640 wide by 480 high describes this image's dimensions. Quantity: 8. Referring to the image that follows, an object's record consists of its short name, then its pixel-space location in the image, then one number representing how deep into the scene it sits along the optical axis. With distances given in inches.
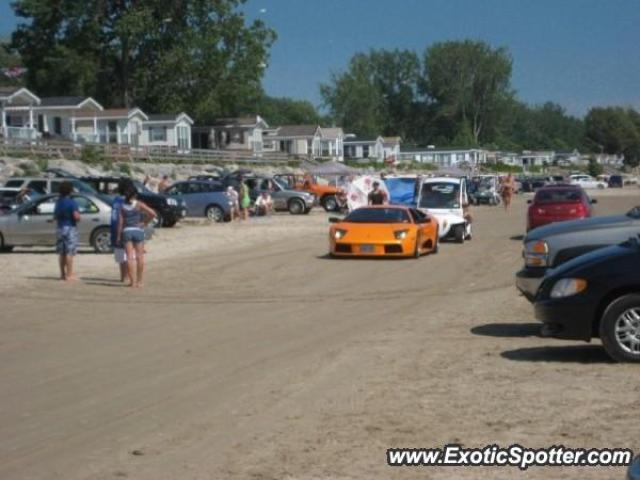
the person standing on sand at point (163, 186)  1688.2
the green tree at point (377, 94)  6023.6
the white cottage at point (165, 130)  3401.8
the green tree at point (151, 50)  3302.2
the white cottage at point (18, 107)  2893.7
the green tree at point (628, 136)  7795.3
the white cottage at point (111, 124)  3233.3
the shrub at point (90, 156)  2393.8
